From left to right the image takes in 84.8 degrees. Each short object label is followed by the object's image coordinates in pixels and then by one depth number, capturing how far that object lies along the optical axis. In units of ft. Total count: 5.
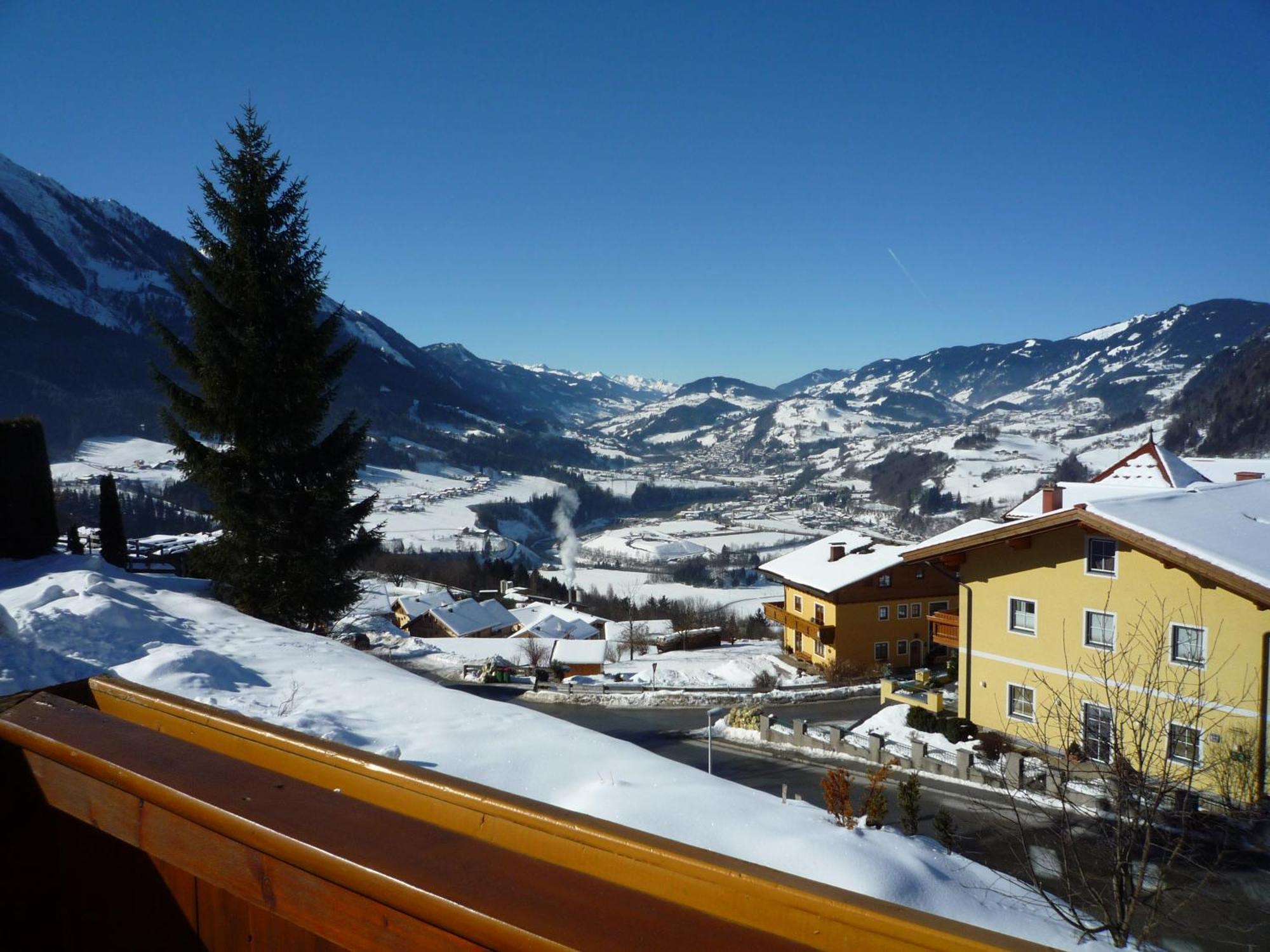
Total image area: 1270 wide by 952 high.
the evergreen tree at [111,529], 53.67
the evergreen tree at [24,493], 42.16
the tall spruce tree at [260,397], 39.22
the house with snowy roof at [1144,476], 64.54
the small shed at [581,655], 94.43
